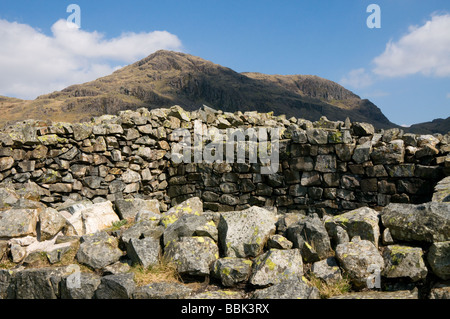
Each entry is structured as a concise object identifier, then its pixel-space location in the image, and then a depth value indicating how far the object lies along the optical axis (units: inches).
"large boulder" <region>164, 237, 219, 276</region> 171.6
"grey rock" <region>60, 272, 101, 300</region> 161.9
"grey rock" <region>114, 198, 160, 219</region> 264.1
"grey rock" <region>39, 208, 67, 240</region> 211.9
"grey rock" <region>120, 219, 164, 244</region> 199.0
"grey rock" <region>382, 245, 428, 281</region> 141.3
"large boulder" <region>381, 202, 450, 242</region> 151.6
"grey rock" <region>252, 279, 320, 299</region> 139.3
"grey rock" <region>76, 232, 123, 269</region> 185.2
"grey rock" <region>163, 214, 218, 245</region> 191.6
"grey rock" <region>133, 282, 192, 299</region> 152.4
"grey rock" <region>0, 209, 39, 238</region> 205.7
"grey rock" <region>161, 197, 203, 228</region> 216.7
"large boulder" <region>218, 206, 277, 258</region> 178.9
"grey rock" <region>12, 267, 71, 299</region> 169.5
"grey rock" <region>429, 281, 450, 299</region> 129.5
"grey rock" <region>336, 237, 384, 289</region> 147.6
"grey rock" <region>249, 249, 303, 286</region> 156.5
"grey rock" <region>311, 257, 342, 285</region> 150.9
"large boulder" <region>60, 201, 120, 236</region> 230.5
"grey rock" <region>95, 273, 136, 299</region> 154.9
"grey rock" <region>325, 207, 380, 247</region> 166.7
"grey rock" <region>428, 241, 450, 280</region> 137.9
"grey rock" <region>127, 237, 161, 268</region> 180.9
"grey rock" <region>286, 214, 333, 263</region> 168.4
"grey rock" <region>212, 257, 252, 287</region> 162.7
